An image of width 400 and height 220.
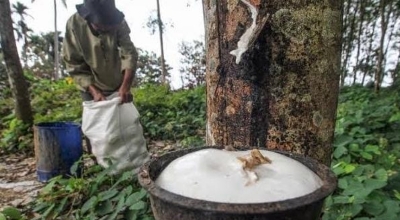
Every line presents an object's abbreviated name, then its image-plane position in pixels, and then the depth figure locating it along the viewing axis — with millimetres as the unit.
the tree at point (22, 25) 26391
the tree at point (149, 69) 11164
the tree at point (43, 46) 22875
